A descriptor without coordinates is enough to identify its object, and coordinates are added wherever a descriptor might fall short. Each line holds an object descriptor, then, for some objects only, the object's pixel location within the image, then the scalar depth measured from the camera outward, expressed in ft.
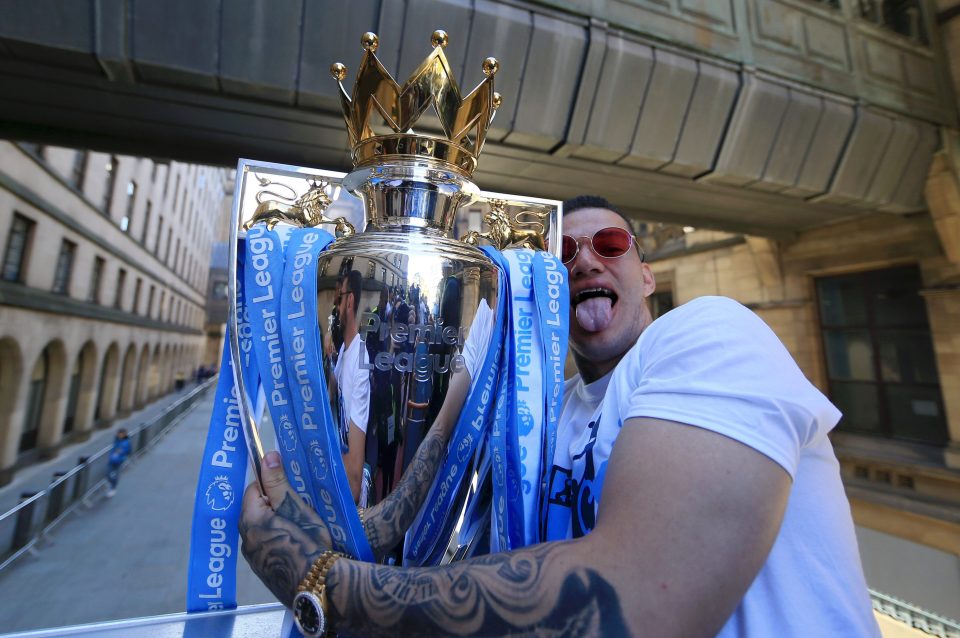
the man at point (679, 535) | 2.18
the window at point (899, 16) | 18.01
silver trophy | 3.20
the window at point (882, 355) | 20.72
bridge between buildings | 9.11
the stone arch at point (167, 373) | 81.41
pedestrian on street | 24.70
